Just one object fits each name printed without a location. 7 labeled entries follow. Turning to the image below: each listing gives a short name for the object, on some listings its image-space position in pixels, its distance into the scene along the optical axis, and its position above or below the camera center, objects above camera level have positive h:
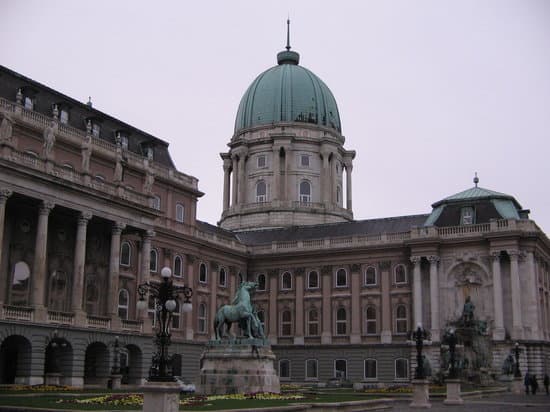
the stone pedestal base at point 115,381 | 53.34 -1.23
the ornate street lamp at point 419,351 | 40.72 +0.66
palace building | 54.69 +10.04
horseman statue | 43.47 +2.48
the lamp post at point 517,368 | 59.67 -0.24
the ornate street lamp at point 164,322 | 23.90 +1.28
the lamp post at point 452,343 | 43.41 +1.26
